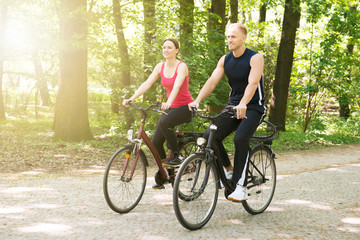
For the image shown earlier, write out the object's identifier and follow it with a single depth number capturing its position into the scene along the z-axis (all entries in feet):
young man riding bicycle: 14.29
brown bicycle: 14.93
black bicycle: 13.55
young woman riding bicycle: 16.31
